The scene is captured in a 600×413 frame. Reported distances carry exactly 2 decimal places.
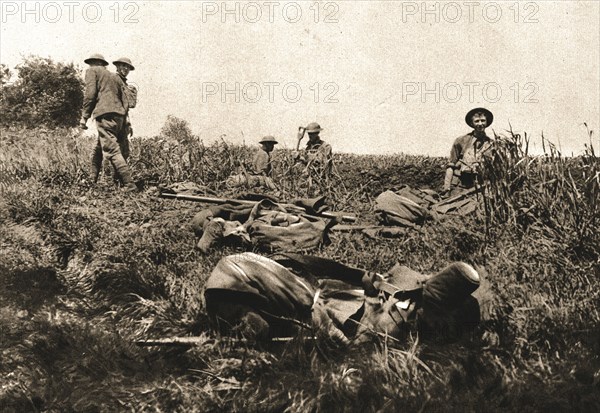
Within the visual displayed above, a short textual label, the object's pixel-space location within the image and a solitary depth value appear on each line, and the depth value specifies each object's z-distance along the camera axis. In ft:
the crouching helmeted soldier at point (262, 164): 24.63
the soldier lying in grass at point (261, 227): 13.87
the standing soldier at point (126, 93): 22.18
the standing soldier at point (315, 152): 23.89
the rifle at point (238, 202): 16.20
